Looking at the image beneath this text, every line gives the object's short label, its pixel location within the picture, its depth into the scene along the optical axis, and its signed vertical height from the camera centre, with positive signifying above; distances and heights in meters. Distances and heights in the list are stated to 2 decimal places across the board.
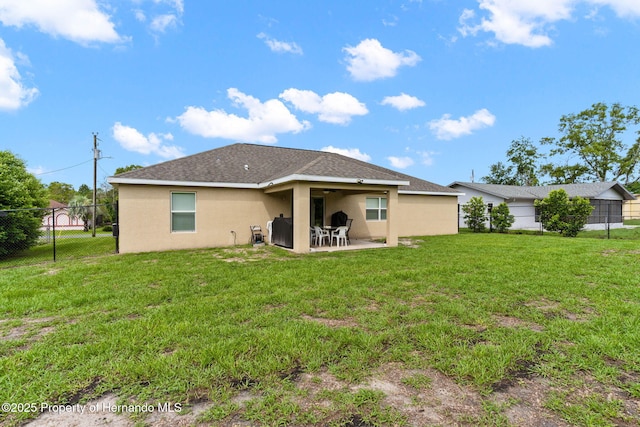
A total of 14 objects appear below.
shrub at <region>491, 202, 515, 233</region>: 16.92 -0.11
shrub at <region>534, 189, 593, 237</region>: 14.47 +0.21
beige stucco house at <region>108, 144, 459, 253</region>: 9.55 +0.68
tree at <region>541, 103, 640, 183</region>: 32.16 +8.14
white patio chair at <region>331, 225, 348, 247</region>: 10.77 -0.69
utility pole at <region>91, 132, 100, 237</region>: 22.22 +4.68
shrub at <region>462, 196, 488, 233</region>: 17.58 +0.12
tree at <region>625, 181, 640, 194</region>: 35.73 +3.87
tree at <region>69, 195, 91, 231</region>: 28.44 +0.30
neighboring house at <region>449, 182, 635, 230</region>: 20.88 +1.31
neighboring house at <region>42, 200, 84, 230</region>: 30.34 -0.70
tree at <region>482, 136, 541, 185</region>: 37.19 +6.74
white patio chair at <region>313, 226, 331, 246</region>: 11.00 -0.71
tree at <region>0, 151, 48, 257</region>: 10.55 +0.44
